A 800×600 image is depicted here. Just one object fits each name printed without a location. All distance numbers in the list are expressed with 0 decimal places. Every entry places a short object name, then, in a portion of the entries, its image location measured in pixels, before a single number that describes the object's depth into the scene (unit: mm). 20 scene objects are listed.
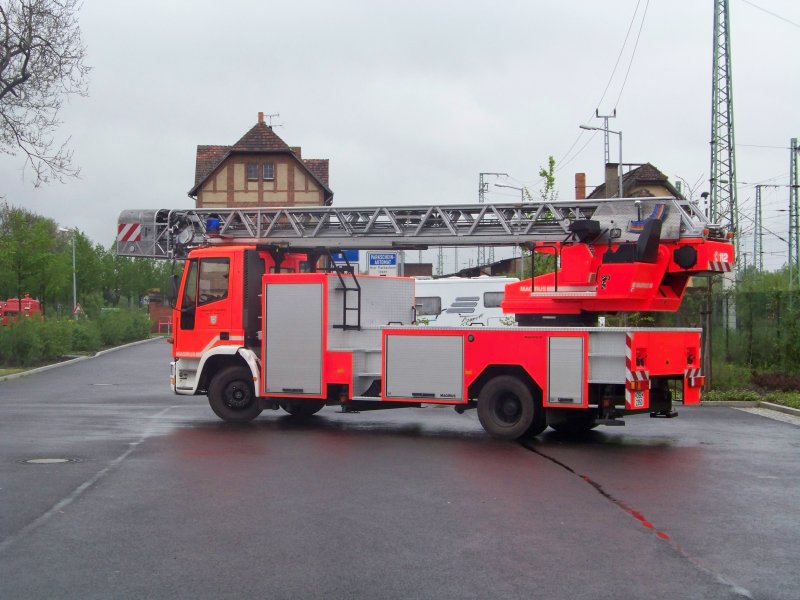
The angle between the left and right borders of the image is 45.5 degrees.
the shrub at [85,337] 39000
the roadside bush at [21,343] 30469
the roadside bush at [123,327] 45312
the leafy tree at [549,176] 29031
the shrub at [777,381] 20188
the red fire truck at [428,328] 13164
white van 29719
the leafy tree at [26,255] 40219
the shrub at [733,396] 19438
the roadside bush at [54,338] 32625
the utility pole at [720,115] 32906
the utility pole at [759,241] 40844
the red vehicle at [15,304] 55131
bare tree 22141
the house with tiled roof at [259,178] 53062
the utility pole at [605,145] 40062
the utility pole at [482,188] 54097
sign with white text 26941
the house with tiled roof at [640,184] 54747
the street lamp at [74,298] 53881
